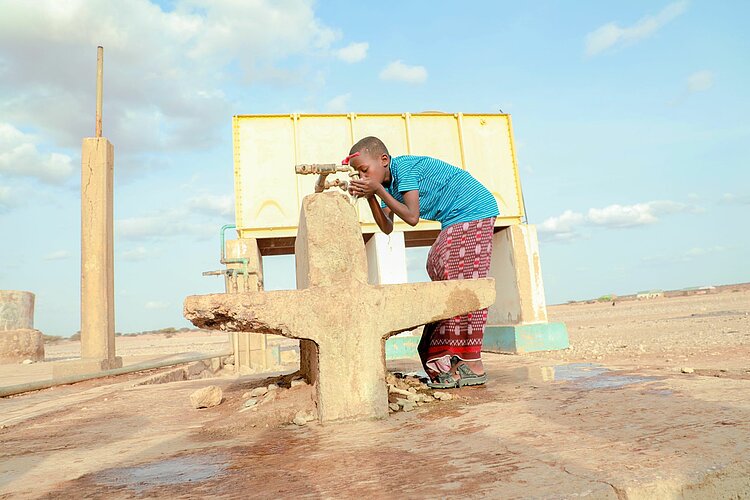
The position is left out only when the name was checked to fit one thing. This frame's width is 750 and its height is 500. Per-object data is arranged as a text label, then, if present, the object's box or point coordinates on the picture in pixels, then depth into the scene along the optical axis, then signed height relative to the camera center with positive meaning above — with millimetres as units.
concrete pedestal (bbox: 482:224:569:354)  8609 +26
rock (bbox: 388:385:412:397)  3080 -471
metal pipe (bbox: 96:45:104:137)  7605 +3770
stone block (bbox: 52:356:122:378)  6785 -383
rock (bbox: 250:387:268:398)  3489 -461
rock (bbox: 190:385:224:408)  3535 -478
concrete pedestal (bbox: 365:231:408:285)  8922 +966
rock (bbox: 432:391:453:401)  3046 -513
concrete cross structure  2627 +39
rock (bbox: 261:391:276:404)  3109 -453
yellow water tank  8695 +2849
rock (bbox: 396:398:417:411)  2846 -512
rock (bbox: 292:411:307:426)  2637 -503
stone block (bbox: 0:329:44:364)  12336 -76
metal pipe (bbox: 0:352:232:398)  4840 -475
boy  3432 +533
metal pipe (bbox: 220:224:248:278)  8034 +1014
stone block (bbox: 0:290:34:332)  13000 +831
